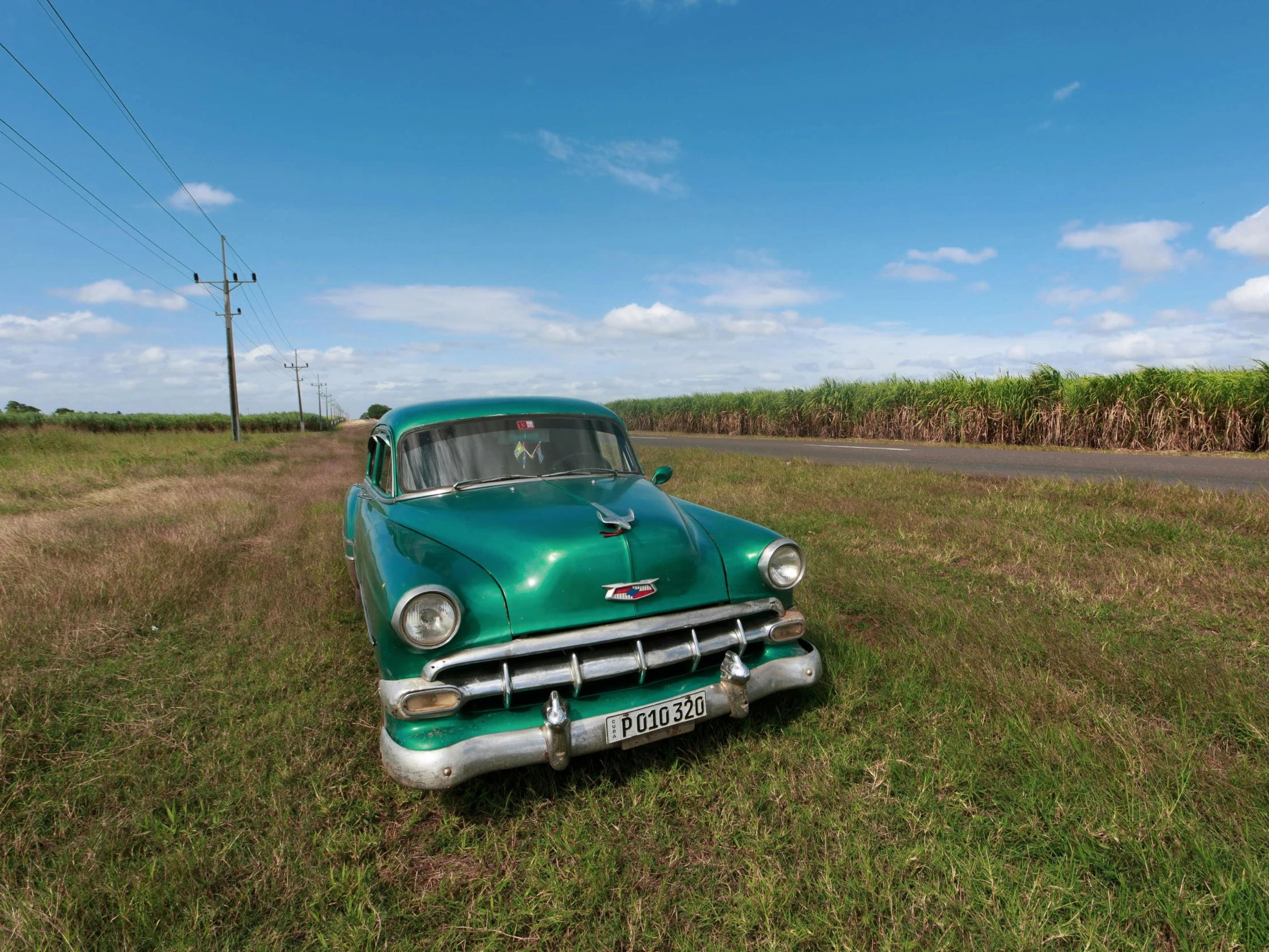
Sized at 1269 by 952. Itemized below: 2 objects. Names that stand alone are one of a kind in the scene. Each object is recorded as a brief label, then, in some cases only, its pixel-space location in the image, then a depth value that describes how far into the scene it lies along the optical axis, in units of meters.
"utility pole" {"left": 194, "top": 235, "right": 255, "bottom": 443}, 28.89
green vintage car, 2.34
